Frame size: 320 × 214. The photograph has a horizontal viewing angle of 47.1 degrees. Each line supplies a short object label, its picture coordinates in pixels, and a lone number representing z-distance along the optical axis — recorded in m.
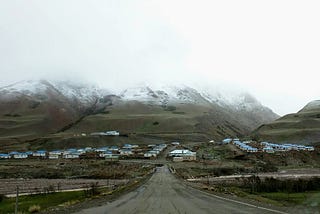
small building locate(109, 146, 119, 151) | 151.93
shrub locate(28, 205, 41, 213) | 20.20
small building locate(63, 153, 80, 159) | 130.54
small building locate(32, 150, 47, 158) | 141.09
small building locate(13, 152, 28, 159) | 135.59
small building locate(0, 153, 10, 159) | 132.88
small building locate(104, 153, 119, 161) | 117.90
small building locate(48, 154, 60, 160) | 136.25
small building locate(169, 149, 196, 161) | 113.06
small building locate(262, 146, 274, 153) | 118.93
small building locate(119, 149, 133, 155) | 133.64
